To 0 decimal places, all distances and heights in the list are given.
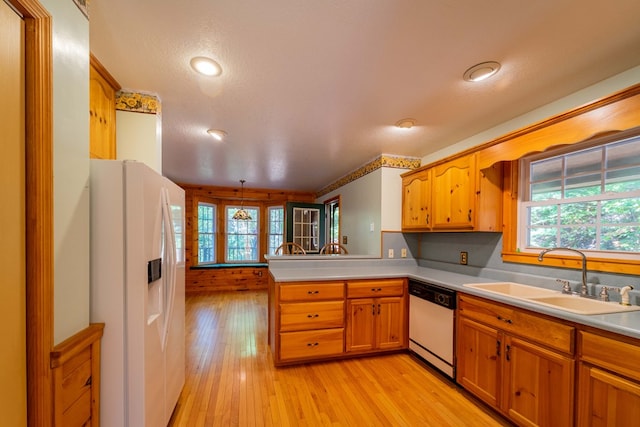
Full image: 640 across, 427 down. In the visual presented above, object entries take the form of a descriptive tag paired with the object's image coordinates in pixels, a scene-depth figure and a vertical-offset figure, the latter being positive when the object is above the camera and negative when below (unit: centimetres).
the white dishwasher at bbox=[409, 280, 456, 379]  217 -106
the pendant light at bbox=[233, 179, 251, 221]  559 -13
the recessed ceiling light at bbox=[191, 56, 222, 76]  149 +86
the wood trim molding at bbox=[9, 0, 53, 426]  83 -2
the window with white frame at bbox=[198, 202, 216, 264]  593 -57
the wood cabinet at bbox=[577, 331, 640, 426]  114 -81
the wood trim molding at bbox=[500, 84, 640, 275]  139 +47
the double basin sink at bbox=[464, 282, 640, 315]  147 -62
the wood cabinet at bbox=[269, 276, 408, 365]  239 -108
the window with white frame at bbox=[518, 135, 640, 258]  164 +7
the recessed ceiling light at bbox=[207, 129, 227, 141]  262 +79
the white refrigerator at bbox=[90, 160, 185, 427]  117 -35
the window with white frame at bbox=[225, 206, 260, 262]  631 -70
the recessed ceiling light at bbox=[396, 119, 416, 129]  232 +80
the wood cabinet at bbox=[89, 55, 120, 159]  151 +62
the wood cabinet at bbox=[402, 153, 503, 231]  230 +13
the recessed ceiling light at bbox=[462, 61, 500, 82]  152 +85
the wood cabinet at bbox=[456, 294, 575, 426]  141 -97
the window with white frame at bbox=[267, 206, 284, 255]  650 -47
